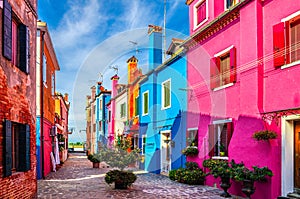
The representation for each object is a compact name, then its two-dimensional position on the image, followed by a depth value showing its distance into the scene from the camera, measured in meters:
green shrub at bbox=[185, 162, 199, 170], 13.42
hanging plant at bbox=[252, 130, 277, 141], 8.85
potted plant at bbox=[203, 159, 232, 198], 10.08
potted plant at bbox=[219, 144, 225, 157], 11.71
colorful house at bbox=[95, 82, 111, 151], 35.72
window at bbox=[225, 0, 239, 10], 12.24
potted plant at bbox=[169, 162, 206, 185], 12.97
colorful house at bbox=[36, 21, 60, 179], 15.22
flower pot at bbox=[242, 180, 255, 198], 8.99
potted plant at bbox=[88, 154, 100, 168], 22.47
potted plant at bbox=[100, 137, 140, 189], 12.11
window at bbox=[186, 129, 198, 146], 13.88
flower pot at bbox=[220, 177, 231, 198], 10.30
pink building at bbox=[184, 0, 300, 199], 8.67
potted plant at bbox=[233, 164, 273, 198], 8.95
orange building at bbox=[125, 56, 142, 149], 23.27
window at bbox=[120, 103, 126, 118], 27.59
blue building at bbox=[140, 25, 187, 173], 15.50
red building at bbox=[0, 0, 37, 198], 6.90
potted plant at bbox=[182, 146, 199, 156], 13.61
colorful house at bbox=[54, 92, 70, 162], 24.50
